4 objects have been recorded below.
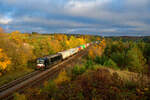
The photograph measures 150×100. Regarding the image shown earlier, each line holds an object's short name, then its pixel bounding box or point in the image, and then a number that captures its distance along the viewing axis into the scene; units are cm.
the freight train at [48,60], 2352
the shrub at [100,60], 2560
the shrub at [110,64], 2112
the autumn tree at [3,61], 2080
